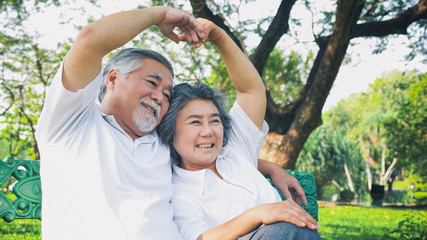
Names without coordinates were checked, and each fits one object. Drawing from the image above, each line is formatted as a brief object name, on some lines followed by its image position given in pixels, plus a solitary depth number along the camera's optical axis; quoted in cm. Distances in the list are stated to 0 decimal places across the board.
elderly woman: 203
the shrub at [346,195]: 1997
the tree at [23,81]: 1008
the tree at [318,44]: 641
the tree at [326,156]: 1922
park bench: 263
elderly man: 168
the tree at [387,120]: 1250
